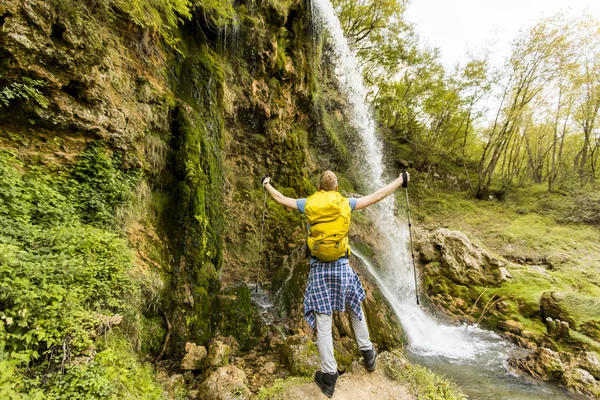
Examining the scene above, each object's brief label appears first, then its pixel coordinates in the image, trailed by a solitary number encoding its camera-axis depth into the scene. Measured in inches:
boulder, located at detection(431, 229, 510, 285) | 362.0
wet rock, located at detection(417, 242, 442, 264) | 409.4
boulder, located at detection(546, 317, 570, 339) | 249.3
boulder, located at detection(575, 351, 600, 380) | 203.2
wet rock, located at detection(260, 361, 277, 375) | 159.9
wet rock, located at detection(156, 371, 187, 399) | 128.5
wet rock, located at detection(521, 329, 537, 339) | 268.0
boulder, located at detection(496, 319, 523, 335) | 284.8
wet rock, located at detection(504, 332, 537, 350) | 258.7
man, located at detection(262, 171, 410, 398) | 105.0
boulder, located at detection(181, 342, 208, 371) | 151.9
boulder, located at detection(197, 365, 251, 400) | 127.0
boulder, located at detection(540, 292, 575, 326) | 271.1
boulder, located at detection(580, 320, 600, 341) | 242.6
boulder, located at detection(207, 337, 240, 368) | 156.2
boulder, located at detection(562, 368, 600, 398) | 185.7
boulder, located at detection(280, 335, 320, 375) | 150.5
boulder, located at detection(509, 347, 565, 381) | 202.0
